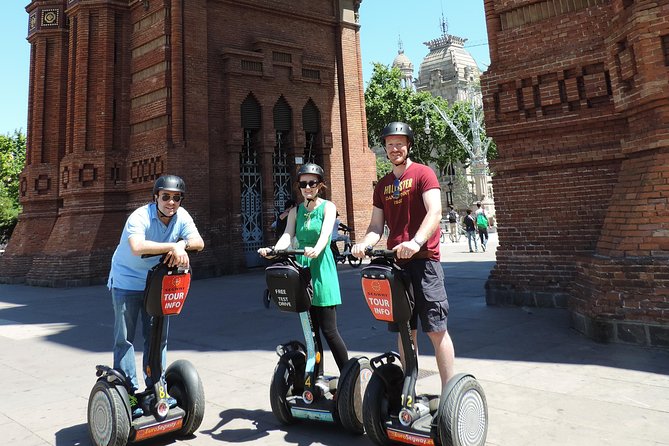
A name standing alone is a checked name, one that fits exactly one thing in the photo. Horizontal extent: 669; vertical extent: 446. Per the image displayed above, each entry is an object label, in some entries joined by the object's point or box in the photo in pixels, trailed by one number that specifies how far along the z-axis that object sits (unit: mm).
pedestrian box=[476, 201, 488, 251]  20438
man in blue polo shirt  3330
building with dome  76875
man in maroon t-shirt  3021
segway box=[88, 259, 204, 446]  3086
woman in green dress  3549
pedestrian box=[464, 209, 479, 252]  19578
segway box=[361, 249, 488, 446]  2760
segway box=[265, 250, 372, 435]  3248
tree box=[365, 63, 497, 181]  43938
